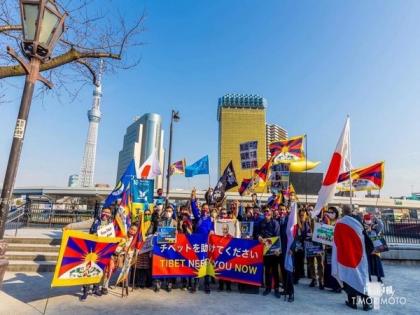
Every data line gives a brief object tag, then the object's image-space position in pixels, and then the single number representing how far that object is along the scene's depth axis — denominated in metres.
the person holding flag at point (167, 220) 7.01
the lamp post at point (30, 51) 3.40
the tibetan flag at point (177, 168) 16.44
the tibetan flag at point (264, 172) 14.79
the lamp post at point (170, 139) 15.40
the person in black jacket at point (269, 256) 6.54
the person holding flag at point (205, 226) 6.46
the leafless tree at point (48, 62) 5.17
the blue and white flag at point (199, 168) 15.09
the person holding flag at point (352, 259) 5.57
